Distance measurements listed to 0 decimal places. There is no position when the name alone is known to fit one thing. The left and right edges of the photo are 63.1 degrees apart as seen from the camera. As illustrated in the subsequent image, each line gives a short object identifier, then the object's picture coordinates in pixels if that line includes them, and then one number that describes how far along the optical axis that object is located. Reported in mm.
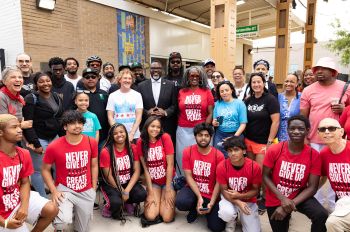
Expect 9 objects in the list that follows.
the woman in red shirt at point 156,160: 3920
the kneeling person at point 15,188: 2719
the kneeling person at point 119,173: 3735
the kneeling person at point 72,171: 3340
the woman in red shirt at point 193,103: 4348
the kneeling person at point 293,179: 3018
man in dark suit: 4590
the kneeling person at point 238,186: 3307
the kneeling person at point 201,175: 3604
